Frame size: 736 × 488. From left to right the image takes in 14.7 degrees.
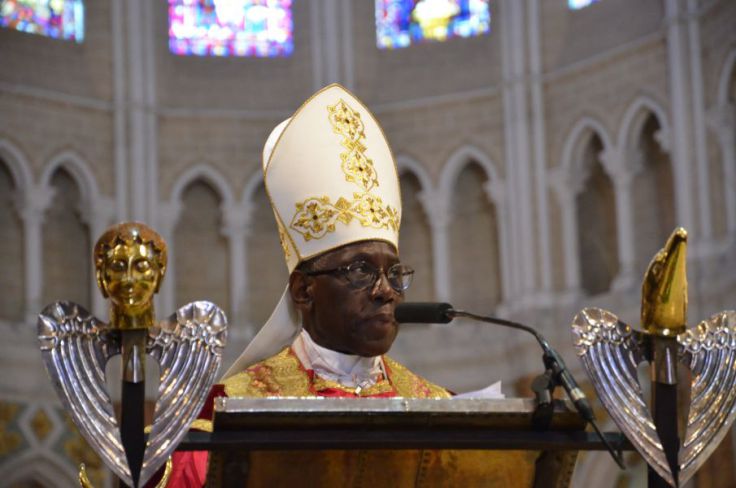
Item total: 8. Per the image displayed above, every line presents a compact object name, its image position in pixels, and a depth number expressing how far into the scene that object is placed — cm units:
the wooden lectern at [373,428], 587
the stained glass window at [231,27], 2903
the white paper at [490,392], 713
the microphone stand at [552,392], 596
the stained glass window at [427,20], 2852
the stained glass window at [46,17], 2731
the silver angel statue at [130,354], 601
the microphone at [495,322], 597
